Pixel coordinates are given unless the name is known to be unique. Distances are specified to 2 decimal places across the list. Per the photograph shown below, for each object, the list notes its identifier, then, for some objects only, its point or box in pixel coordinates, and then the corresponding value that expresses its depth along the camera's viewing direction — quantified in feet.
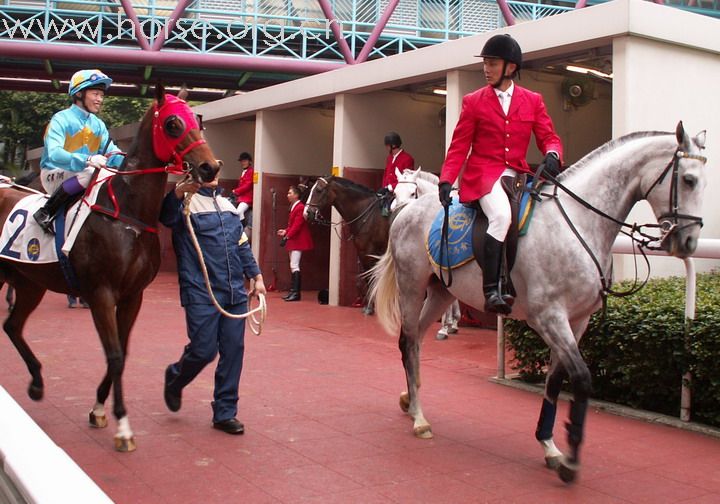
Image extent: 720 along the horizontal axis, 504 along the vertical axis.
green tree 110.11
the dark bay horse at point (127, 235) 16.44
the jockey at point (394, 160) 41.27
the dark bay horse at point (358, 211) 40.37
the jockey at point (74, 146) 17.42
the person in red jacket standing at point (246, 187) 53.98
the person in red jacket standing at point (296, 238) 47.96
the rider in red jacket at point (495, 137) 16.74
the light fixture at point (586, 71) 36.52
